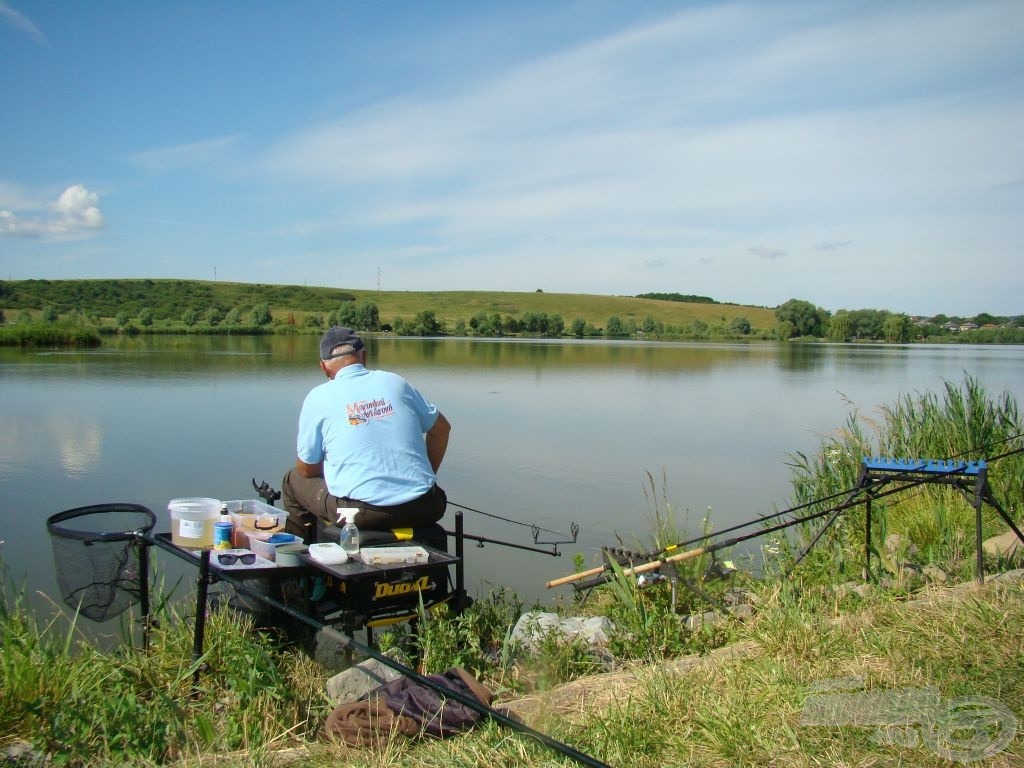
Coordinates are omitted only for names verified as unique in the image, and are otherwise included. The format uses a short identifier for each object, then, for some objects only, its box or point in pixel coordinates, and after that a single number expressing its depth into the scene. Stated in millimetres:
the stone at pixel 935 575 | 4220
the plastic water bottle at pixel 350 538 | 3822
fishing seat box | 3576
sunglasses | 3524
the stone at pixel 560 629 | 4070
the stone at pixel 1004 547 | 4686
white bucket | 3957
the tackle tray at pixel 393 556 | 3674
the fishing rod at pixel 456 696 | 2281
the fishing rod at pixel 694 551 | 4074
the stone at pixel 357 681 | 3283
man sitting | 4137
